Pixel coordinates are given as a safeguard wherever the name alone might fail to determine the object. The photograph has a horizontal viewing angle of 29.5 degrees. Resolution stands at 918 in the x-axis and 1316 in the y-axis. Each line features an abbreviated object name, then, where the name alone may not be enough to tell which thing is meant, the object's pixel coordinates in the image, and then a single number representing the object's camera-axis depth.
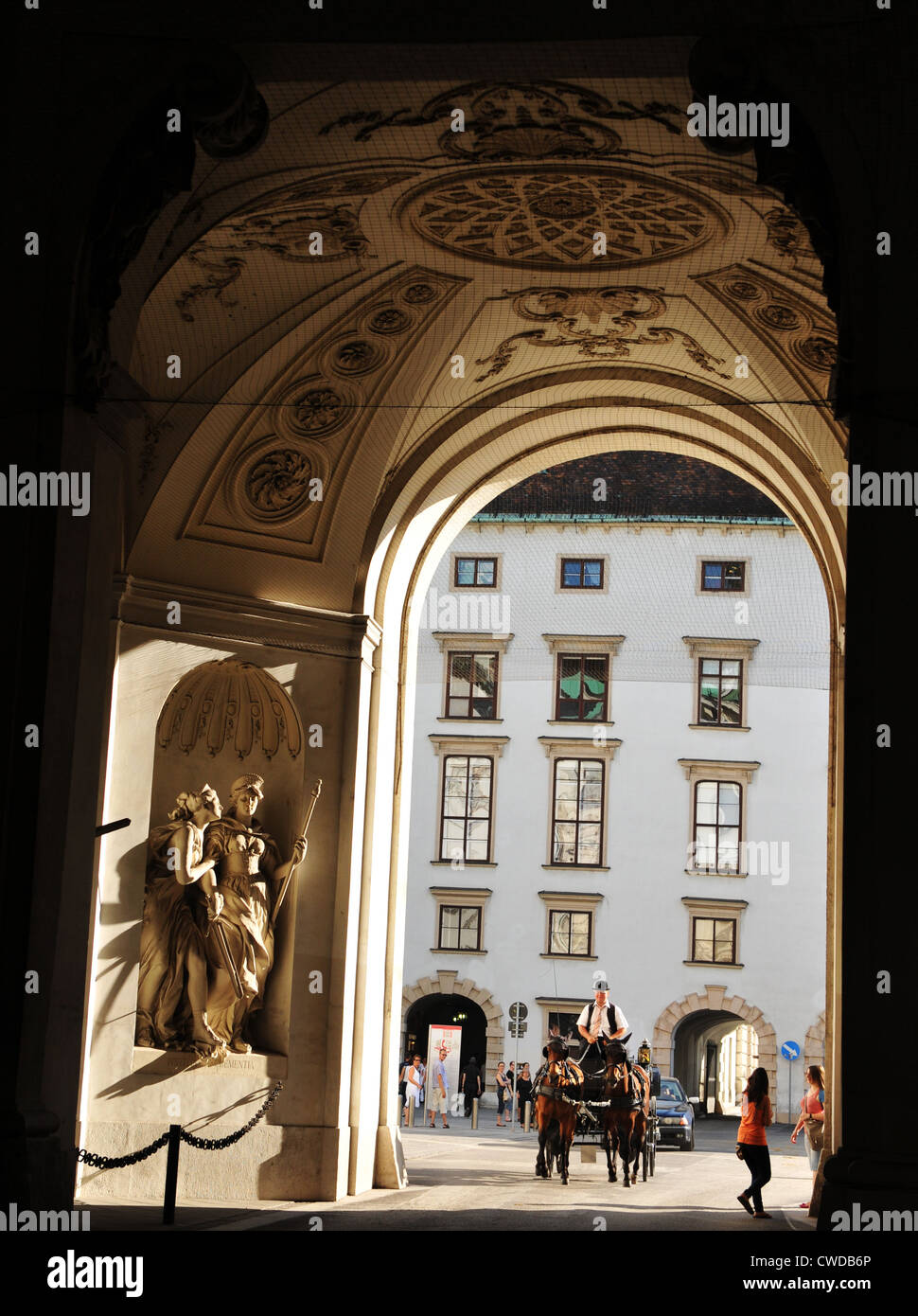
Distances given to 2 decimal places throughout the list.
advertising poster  38.53
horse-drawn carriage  17.12
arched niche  16.00
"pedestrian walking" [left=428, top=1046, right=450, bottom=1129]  34.41
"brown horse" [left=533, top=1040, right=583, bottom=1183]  17.44
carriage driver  20.16
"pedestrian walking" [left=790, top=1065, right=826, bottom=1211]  15.79
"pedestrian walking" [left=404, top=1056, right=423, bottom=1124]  32.16
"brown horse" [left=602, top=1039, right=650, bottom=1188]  17.05
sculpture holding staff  15.44
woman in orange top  13.87
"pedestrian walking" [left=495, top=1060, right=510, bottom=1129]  36.69
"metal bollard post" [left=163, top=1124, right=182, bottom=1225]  12.08
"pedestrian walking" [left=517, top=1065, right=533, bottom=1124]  32.53
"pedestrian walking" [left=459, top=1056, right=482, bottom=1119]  36.69
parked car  28.56
